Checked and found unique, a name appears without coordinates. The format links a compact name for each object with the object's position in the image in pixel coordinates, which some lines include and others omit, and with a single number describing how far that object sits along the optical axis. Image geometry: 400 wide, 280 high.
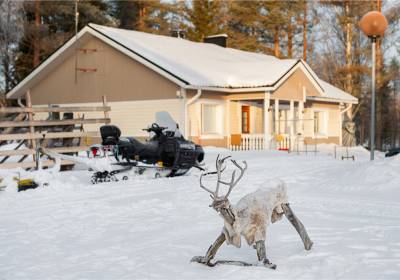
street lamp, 17.38
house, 22.14
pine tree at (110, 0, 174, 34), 44.09
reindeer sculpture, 5.47
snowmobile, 12.75
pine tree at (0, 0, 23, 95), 36.31
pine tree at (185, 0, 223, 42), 41.50
